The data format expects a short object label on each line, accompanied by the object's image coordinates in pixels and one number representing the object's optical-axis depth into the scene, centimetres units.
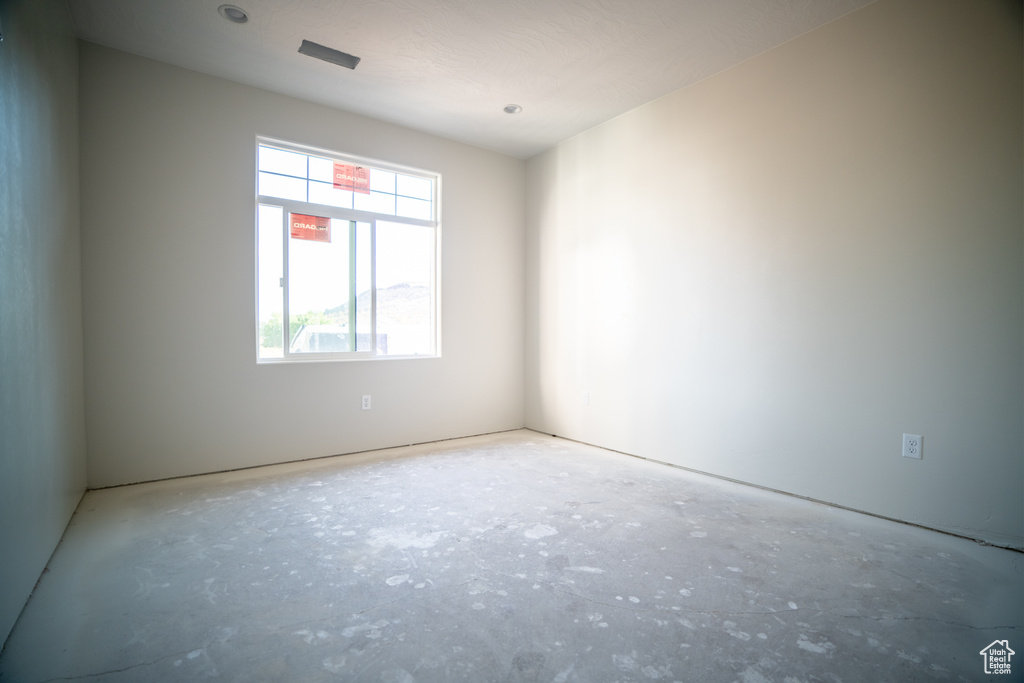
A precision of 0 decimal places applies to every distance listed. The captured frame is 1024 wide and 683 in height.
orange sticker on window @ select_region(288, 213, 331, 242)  380
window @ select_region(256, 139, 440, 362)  373
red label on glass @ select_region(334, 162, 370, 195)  403
